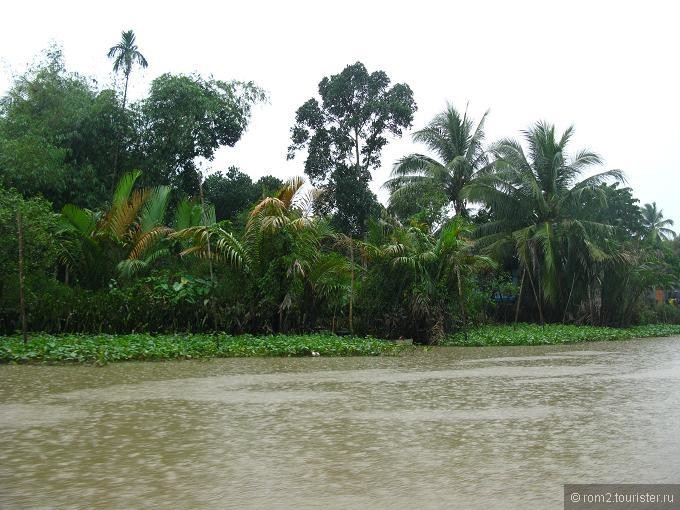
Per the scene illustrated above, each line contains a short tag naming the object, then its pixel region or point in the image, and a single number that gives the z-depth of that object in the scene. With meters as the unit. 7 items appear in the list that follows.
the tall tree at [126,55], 23.87
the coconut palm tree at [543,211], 20.81
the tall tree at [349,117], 23.69
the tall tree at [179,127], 19.23
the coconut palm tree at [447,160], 23.06
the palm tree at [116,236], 14.45
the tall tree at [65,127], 17.34
